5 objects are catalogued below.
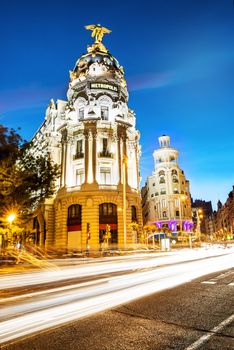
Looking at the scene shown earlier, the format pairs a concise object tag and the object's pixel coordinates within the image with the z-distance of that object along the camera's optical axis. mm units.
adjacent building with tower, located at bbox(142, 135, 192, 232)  70062
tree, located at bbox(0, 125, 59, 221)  20812
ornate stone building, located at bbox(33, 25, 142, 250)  37969
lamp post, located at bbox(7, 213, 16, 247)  19975
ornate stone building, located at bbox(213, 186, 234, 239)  126488
